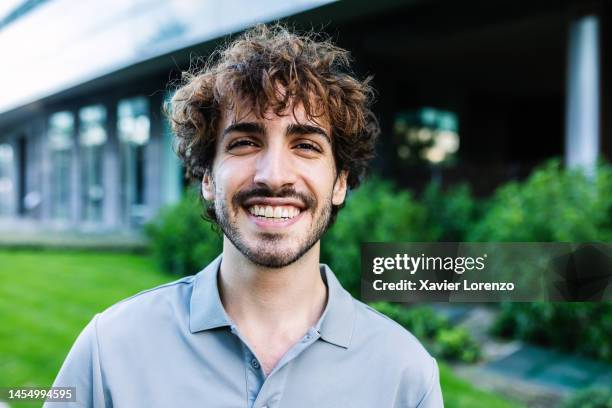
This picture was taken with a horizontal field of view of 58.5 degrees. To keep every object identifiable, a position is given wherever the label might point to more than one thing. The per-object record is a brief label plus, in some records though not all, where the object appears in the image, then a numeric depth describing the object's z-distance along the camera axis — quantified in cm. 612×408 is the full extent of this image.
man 137
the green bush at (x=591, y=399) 274
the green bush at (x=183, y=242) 334
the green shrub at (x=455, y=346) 346
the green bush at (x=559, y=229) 351
